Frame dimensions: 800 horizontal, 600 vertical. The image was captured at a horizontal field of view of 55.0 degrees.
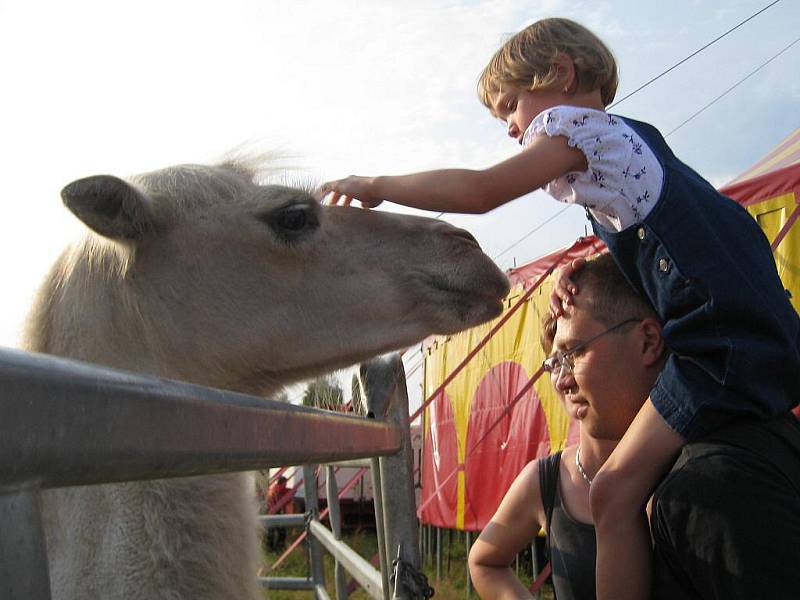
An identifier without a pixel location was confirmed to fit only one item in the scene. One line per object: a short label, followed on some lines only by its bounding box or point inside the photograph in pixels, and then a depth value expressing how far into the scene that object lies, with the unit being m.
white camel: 1.31
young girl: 1.25
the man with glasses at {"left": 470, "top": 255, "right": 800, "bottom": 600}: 1.09
